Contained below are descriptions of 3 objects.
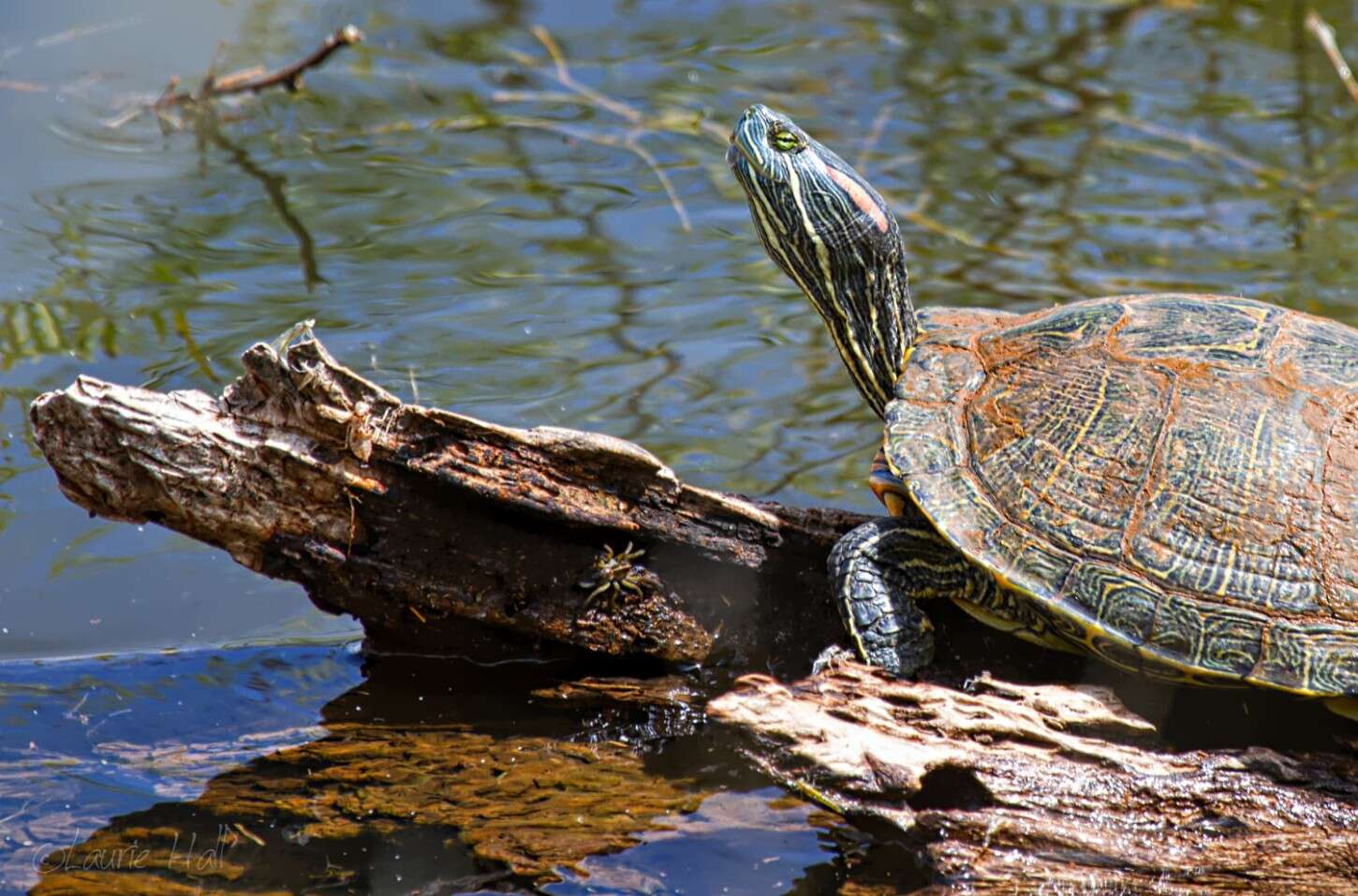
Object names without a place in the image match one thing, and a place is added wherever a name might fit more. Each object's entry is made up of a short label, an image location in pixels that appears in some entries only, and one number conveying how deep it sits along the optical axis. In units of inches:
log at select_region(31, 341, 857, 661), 317.7
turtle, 315.0
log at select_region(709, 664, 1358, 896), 293.6
